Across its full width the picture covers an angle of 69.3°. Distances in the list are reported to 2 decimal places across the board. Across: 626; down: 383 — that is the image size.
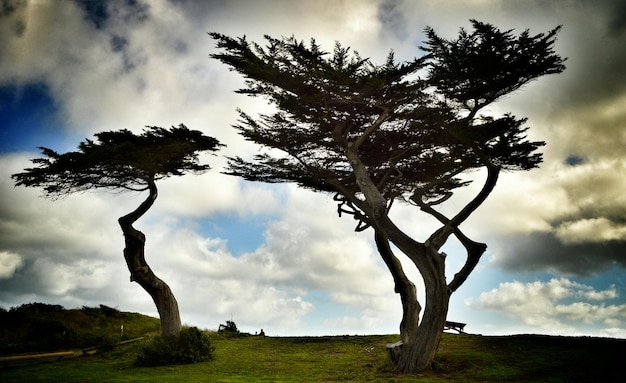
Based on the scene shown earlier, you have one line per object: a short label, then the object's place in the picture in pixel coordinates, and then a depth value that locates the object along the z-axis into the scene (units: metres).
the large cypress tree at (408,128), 13.53
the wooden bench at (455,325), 18.15
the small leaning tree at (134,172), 18.25
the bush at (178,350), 16.09
